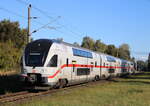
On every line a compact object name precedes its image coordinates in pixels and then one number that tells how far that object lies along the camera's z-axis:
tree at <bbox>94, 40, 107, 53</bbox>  100.26
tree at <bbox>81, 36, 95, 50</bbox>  99.41
